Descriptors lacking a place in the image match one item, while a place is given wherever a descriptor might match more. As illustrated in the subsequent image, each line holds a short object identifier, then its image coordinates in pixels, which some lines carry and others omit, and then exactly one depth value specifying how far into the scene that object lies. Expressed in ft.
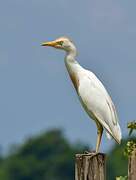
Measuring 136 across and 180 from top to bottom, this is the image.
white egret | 77.05
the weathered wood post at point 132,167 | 62.69
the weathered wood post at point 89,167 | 64.95
